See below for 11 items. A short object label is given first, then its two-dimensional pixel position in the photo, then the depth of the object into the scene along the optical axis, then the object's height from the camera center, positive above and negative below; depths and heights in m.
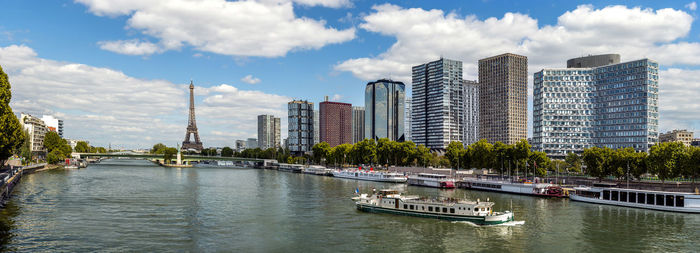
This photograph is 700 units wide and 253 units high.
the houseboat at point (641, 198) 78.44 -9.85
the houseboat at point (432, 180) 130.88 -11.00
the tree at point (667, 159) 100.62 -3.29
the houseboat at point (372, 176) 154.75 -11.75
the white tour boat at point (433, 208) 67.25 -10.11
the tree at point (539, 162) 130.62 -5.25
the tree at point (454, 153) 164.75 -3.57
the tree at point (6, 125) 87.94 +3.34
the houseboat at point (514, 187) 102.89 -10.53
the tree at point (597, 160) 113.69 -4.11
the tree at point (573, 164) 187.62 -8.34
